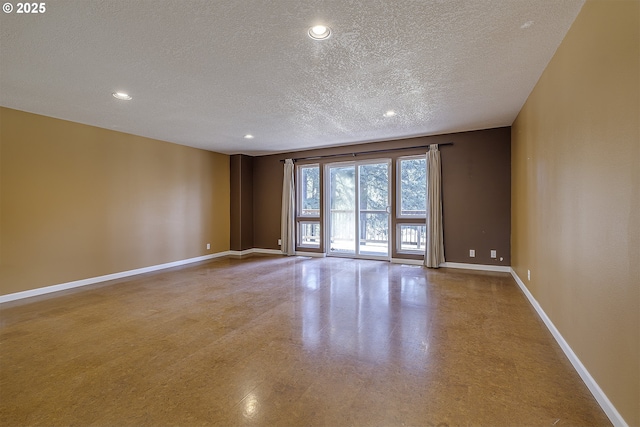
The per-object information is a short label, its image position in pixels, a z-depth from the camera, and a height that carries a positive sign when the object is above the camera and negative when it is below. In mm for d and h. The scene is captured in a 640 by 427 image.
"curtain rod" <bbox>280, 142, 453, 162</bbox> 5558 +1379
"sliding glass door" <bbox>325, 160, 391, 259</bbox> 6078 +174
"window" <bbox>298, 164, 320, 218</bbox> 6820 +651
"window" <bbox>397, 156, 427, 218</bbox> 5629 +605
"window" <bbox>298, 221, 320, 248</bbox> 6870 -410
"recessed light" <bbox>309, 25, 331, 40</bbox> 2092 +1395
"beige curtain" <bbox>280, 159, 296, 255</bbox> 6840 +178
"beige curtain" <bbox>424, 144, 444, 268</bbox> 5281 +104
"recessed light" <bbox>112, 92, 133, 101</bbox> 3246 +1433
